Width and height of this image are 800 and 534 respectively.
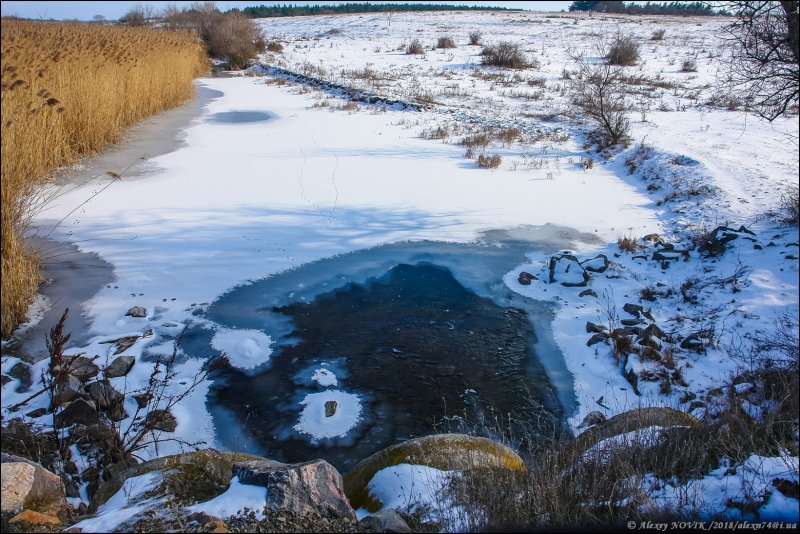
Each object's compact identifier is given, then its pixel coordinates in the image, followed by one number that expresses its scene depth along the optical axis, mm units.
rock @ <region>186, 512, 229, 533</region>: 2125
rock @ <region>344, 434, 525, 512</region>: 2922
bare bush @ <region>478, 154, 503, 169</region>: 10055
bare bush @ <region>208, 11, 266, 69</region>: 24969
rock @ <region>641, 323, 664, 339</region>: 4797
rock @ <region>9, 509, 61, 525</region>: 2193
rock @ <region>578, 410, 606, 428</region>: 3915
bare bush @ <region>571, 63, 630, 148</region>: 11414
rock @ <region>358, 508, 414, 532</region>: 2330
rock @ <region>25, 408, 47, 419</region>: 3418
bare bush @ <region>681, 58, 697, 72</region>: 20875
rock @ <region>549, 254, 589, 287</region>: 5973
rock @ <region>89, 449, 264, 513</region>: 2545
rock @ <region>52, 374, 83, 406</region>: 3400
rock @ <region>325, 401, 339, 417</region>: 3946
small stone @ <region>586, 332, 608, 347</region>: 4910
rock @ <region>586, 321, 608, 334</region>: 5066
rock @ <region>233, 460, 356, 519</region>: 2404
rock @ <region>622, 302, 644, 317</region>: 5282
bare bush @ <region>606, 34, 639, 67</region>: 21878
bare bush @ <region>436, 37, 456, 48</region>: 29703
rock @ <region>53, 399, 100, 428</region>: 3355
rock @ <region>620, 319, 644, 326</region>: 5082
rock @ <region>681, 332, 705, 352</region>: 4645
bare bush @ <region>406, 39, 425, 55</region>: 27906
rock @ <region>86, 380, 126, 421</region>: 3547
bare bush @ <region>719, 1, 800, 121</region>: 5660
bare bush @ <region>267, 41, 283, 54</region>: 29762
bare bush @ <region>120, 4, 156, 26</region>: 36288
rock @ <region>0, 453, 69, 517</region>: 2295
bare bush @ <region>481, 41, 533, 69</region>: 23078
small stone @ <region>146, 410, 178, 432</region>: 3392
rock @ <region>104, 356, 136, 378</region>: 3977
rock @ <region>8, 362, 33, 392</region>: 3752
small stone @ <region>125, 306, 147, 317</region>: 4773
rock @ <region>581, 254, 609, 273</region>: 6172
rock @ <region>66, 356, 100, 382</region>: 3821
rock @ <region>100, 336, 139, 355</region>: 4281
